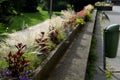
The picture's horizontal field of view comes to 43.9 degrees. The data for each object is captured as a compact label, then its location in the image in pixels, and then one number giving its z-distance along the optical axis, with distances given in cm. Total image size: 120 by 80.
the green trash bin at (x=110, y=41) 409
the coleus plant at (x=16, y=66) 203
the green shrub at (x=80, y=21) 651
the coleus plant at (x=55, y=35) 358
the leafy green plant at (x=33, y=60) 234
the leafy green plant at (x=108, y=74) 370
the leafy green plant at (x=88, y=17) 854
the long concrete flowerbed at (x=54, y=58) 235
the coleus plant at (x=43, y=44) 280
